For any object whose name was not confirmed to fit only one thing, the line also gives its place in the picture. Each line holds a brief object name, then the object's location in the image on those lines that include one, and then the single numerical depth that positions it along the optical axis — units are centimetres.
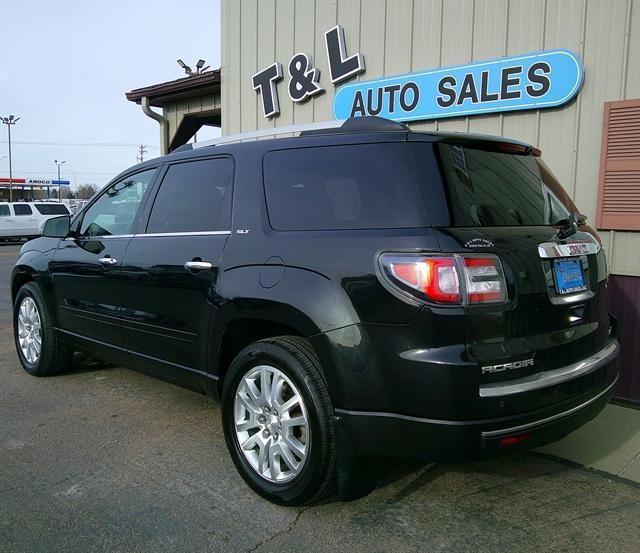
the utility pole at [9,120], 5612
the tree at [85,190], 11284
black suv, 243
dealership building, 457
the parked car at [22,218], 2355
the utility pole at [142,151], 8806
